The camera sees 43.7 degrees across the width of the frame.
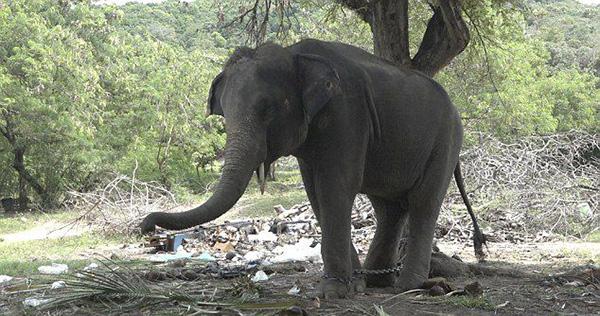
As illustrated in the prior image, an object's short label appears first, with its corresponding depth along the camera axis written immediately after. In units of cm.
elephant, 545
